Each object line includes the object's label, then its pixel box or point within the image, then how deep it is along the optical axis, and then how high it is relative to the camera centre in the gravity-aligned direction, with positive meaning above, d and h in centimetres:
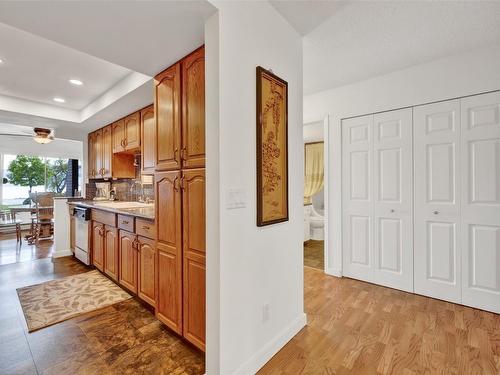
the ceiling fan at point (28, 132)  422 +135
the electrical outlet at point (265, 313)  164 -87
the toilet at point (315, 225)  497 -81
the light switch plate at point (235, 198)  139 -7
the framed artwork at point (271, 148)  158 +27
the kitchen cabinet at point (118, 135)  358 +82
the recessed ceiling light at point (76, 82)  287 +130
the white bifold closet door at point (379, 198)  271 -15
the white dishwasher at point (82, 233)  355 -69
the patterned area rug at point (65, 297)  225 -119
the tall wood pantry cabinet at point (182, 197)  168 -7
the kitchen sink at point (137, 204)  348 -24
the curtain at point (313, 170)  550 +38
